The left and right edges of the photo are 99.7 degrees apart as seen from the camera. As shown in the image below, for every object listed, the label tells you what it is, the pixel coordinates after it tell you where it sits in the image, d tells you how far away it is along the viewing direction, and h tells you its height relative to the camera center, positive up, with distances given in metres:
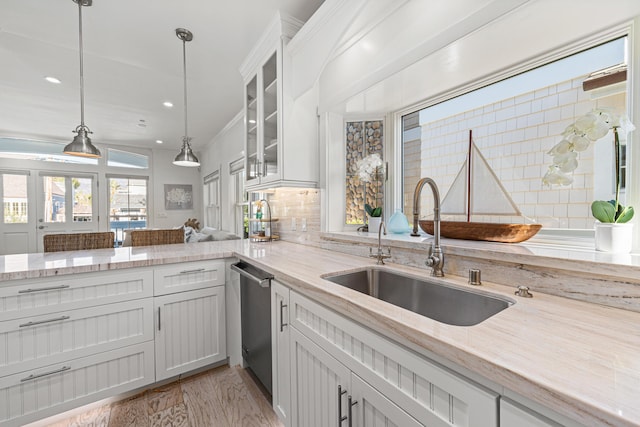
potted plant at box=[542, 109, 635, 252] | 0.97 +0.02
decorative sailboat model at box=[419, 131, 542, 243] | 1.27 +0.02
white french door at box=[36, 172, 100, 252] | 5.55 +0.20
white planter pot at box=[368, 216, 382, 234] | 1.98 -0.09
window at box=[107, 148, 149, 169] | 6.15 +1.25
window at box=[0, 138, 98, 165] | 5.31 +1.28
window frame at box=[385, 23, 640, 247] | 1.03 +0.62
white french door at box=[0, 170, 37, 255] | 5.29 +0.01
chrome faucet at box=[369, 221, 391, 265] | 1.47 -0.25
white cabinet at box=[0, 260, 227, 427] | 1.41 -0.72
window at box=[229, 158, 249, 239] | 4.30 +0.20
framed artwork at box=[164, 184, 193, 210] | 6.68 +0.39
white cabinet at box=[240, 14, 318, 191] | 2.03 +0.73
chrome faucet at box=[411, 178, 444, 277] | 1.16 -0.14
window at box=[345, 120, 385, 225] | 2.11 +0.42
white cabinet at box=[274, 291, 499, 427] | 0.62 -0.51
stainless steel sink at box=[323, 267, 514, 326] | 1.01 -0.38
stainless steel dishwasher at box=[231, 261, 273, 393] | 1.55 -0.67
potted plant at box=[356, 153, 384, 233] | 2.05 +0.30
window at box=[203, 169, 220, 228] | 5.58 +0.29
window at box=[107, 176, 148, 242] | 6.19 +0.22
